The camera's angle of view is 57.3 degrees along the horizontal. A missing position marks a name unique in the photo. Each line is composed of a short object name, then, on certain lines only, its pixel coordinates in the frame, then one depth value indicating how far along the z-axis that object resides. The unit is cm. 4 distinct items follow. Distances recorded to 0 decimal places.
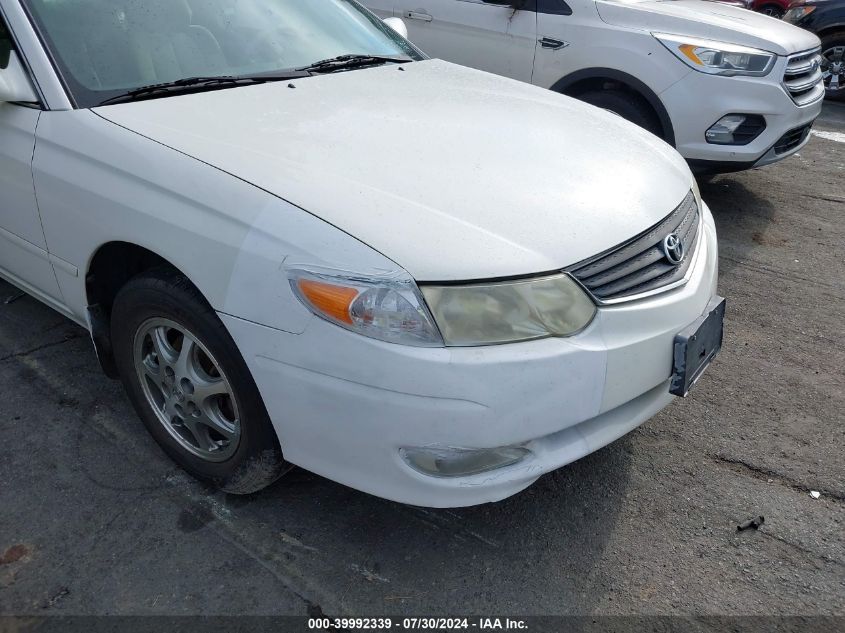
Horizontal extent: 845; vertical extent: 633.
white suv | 484
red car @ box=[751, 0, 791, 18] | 1110
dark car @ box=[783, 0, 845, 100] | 846
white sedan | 203
